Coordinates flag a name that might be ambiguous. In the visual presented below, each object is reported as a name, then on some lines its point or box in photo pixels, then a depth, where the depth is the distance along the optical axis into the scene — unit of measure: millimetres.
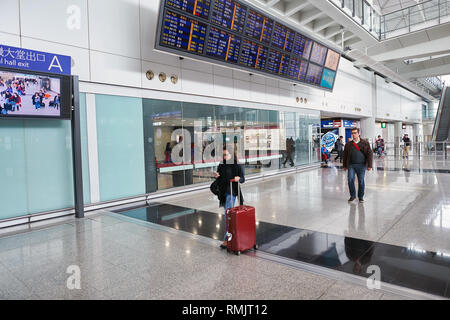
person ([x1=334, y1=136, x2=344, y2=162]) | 19109
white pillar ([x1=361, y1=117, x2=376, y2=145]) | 24484
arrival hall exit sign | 5539
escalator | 28516
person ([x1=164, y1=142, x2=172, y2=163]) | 8812
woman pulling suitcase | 4562
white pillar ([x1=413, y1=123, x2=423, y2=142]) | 40291
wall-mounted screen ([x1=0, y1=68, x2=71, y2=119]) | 5469
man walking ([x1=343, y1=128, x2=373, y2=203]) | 7387
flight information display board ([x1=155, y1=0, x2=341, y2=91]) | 7561
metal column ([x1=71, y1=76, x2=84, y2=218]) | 6438
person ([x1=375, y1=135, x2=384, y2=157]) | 22345
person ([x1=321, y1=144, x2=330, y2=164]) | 17625
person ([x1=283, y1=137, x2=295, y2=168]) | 14548
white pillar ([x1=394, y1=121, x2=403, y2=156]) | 32912
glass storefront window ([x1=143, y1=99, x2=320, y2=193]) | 8555
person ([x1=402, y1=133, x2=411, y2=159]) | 20297
